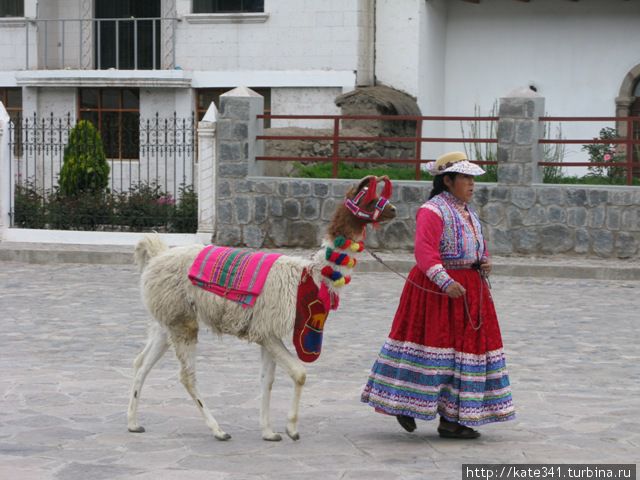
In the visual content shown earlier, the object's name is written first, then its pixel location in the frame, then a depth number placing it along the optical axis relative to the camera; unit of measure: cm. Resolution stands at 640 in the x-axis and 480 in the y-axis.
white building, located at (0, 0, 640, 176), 2342
